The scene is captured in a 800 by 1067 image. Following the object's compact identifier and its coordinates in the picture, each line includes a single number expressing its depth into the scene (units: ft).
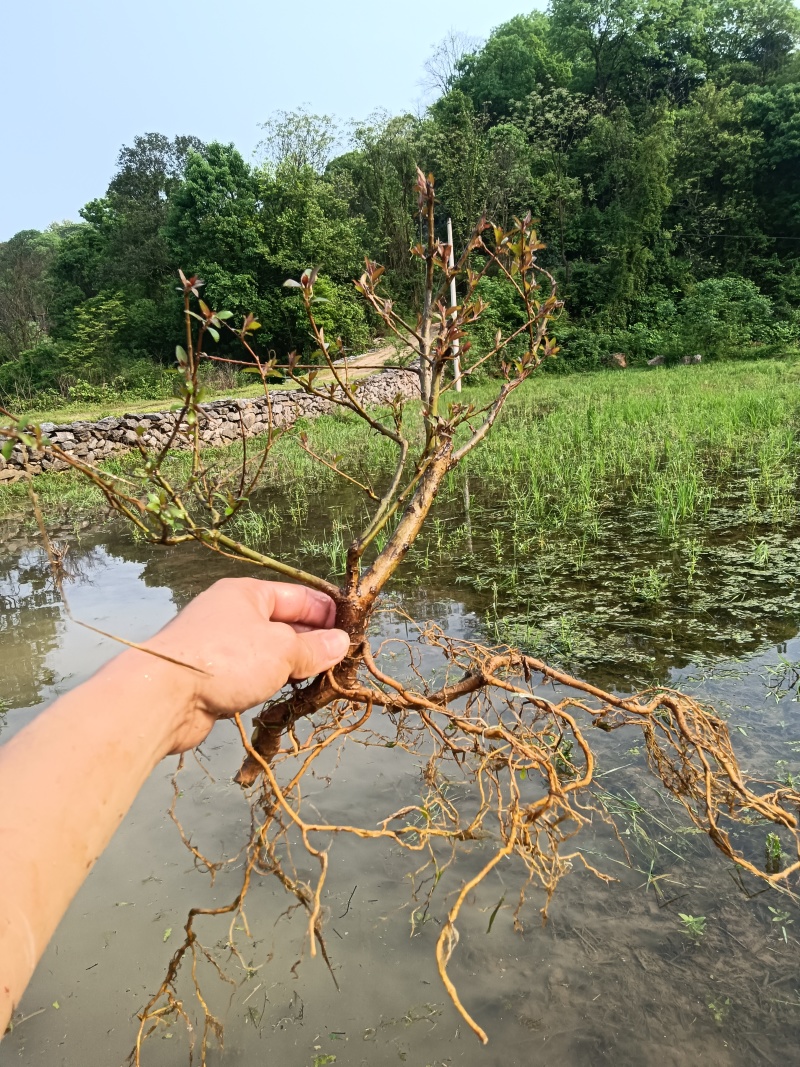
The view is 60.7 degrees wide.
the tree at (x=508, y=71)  121.39
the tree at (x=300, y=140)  111.24
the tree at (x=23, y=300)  112.27
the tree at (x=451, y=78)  130.41
